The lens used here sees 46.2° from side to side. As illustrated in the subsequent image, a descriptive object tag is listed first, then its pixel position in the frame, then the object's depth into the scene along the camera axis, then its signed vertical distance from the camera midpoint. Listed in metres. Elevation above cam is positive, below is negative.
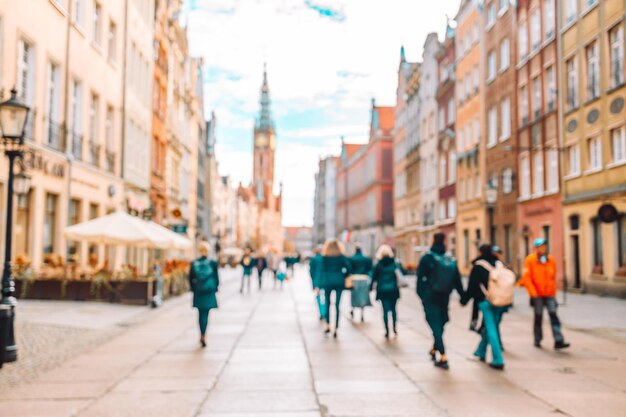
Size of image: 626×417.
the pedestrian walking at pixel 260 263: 33.59 -0.12
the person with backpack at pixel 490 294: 9.63 -0.43
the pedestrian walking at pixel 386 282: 13.14 -0.37
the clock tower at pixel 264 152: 165.75 +24.61
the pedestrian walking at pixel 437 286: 9.75 -0.33
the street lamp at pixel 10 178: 9.88 +1.20
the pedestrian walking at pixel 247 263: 30.19 -0.11
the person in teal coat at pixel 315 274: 16.33 -0.33
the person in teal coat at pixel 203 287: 12.10 -0.45
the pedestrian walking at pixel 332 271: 13.50 -0.19
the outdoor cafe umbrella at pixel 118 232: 20.83 +0.80
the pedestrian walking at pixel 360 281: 15.79 -0.43
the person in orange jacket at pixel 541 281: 11.73 -0.31
